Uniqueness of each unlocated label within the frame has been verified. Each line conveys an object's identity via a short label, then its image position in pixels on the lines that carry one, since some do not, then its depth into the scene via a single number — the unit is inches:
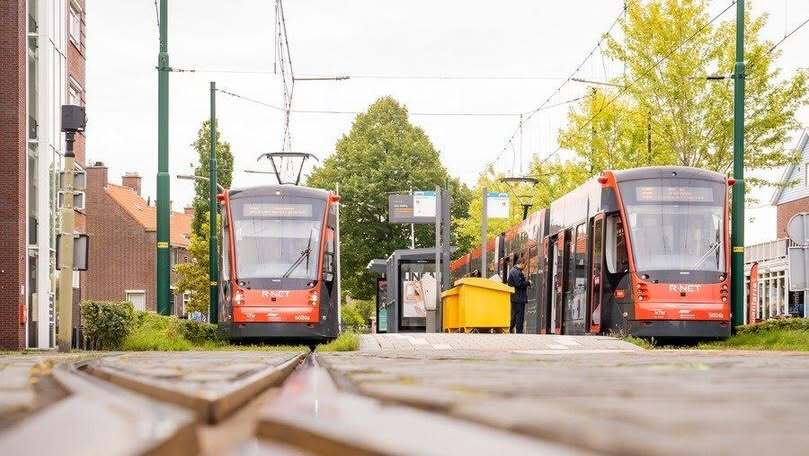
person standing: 1119.6
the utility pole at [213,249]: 1211.2
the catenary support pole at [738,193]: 947.3
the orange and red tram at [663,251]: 884.0
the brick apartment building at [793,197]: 2394.2
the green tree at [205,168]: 2305.6
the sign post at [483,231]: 1218.0
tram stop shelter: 1546.5
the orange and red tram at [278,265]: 965.8
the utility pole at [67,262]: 787.4
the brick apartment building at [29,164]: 1163.9
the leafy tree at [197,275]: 2348.7
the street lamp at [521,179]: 1415.4
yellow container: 1058.1
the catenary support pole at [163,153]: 1016.9
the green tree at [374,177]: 2566.4
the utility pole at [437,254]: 1099.3
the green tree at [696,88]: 1255.5
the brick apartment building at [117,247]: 3065.9
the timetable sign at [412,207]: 1590.8
